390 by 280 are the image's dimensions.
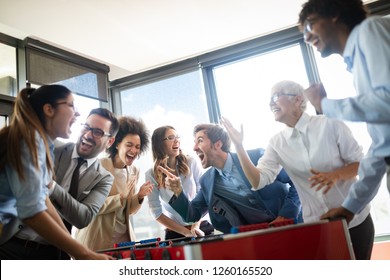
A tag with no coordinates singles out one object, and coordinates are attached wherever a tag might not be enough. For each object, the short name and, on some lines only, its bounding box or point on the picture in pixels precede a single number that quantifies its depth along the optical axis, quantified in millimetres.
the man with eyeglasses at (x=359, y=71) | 902
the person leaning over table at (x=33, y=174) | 1011
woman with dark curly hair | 1674
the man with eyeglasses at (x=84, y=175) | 1417
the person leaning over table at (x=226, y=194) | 1615
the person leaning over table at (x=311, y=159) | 1215
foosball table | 872
